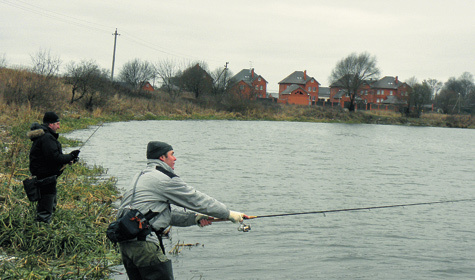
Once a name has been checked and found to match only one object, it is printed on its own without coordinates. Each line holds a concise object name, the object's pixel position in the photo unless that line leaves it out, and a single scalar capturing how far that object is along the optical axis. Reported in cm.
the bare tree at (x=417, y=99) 7631
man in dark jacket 685
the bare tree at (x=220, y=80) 6994
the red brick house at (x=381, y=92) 11152
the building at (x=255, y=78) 11522
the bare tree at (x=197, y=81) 6925
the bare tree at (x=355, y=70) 8212
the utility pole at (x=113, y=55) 5950
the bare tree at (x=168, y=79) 7306
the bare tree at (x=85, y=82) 3962
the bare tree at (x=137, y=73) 8219
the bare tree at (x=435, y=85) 13288
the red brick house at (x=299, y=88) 10938
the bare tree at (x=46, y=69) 3409
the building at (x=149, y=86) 9258
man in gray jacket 435
